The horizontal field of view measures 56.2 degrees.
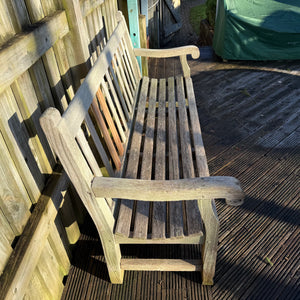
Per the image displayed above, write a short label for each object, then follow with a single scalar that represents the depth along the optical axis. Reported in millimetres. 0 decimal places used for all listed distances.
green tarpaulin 4867
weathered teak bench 1305
